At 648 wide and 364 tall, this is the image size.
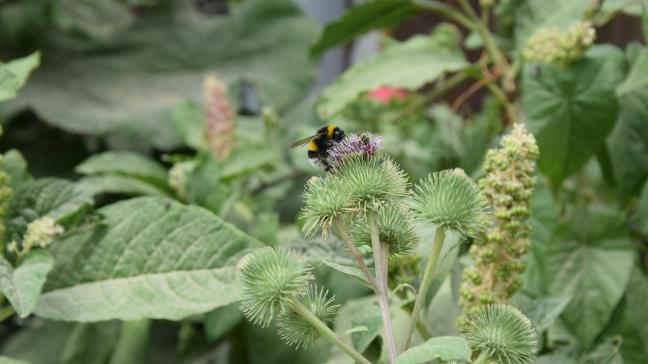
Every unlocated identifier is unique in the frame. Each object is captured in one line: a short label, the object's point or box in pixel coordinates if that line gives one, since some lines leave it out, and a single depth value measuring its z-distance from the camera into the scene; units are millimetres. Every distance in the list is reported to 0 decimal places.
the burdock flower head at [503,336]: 836
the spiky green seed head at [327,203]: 840
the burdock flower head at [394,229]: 862
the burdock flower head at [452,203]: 841
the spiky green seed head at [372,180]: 841
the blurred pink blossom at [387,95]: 1864
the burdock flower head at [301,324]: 855
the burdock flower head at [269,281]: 833
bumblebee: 937
